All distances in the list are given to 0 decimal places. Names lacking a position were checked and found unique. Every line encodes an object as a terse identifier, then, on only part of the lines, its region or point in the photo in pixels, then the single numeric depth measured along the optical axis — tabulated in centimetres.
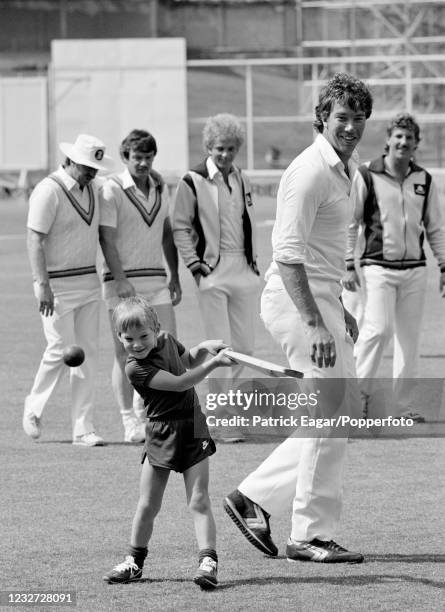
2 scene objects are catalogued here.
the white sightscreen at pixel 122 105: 5641
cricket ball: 1123
